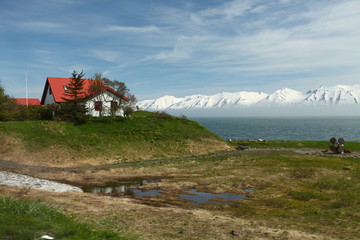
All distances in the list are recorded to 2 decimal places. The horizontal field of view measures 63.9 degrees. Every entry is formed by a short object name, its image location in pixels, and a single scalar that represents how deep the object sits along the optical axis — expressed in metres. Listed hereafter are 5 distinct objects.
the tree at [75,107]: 58.97
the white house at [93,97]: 66.62
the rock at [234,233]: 15.21
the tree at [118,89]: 68.99
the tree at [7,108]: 57.34
